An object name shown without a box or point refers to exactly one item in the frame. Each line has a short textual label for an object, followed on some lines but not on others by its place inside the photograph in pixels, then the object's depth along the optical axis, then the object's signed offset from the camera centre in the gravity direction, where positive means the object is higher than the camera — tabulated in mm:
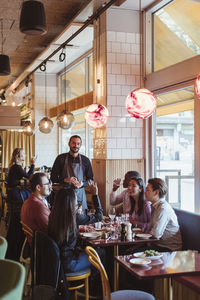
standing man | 5766 -160
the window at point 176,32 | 5332 +1858
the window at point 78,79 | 9641 +2104
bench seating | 3850 -896
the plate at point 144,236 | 4082 -828
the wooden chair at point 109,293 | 2969 -1103
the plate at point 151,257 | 3258 -838
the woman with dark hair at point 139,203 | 4777 -570
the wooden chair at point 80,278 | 3742 -1161
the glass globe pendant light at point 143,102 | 4707 +665
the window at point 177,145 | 5391 +177
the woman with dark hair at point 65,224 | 3533 -606
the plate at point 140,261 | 3102 -845
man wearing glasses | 3943 -519
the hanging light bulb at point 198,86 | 3793 +702
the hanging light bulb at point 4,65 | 6973 +1662
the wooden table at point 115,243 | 3898 -867
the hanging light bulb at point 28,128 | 11273 +852
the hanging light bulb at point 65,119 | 8008 +788
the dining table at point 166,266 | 2930 -870
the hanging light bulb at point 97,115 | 5797 +637
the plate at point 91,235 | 4082 -827
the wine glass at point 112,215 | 4509 -670
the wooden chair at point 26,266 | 4367 -1253
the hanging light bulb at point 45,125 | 9453 +791
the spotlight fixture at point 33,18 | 4570 +1646
